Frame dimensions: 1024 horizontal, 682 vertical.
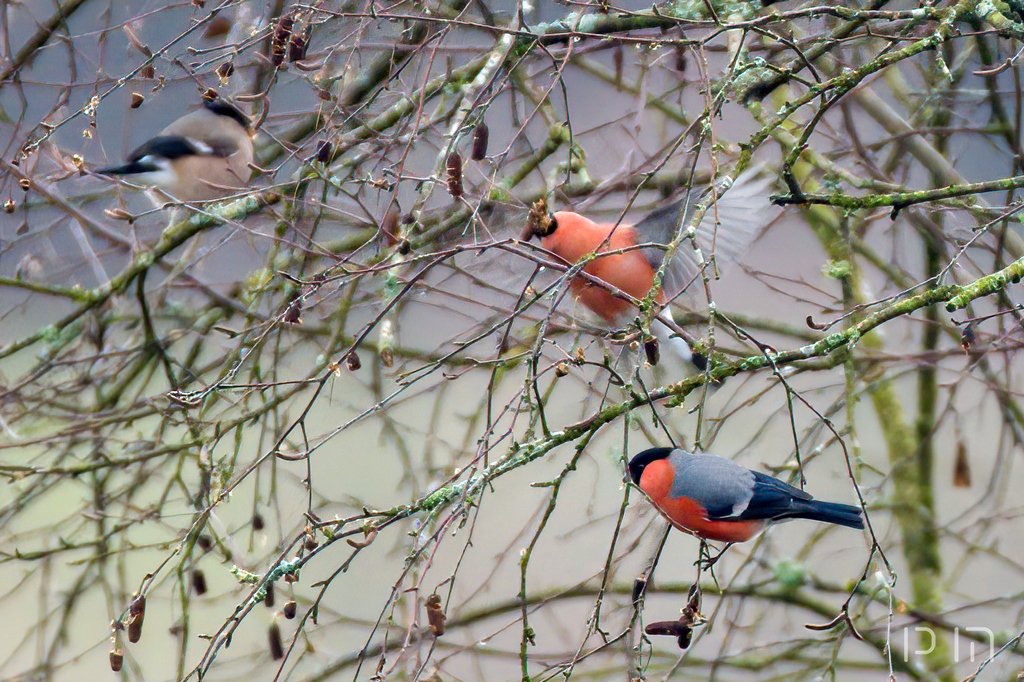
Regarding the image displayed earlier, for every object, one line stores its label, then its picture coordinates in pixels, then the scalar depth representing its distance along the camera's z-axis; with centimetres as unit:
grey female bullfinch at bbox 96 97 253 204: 1420
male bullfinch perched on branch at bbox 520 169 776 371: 1401
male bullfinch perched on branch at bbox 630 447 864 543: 1404
